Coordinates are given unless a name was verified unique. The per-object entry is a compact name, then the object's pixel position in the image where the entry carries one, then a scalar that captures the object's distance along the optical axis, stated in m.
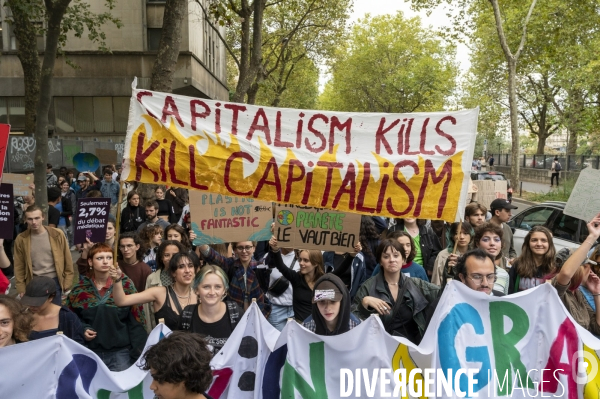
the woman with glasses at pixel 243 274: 5.66
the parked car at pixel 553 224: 8.98
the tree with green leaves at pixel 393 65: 52.06
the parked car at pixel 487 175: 24.02
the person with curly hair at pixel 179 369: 2.99
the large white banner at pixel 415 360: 4.14
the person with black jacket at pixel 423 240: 7.11
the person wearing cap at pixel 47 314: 4.47
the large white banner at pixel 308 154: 5.25
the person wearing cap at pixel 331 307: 4.35
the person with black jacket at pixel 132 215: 9.86
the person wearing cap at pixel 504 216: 7.54
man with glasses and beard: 4.50
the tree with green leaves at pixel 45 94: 9.57
